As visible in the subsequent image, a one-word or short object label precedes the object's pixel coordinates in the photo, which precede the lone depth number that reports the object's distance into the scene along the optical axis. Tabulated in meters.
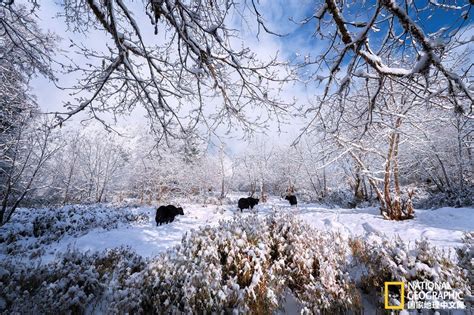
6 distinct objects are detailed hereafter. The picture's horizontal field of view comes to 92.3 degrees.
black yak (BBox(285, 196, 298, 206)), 16.95
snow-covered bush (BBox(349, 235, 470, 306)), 2.22
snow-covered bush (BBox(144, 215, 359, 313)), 2.37
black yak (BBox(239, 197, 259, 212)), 14.23
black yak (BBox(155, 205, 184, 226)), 9.76
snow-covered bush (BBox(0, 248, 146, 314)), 2.53
